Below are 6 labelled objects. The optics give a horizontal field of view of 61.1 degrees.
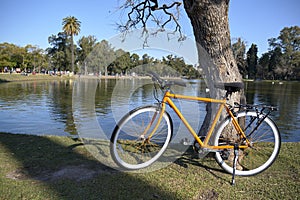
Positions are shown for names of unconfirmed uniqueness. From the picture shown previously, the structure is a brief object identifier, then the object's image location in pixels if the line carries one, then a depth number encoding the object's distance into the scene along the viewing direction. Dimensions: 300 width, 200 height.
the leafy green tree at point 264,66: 93.93
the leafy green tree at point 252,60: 94.44
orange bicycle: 3.33
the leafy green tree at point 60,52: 84.56
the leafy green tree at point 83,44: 55.85
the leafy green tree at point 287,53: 87.31
